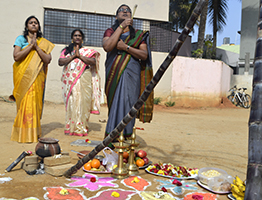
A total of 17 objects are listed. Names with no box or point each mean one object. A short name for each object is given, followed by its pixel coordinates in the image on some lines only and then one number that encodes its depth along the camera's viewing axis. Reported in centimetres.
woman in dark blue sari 375
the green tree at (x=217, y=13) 1974
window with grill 1212
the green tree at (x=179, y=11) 2661
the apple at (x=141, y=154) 362
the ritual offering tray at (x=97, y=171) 327
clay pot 334
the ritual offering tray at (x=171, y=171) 324
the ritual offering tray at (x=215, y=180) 286
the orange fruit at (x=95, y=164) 336
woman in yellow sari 466
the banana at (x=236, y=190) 258
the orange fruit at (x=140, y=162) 351
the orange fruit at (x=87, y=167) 331
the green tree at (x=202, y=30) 1681
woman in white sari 567
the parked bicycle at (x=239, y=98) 1647
